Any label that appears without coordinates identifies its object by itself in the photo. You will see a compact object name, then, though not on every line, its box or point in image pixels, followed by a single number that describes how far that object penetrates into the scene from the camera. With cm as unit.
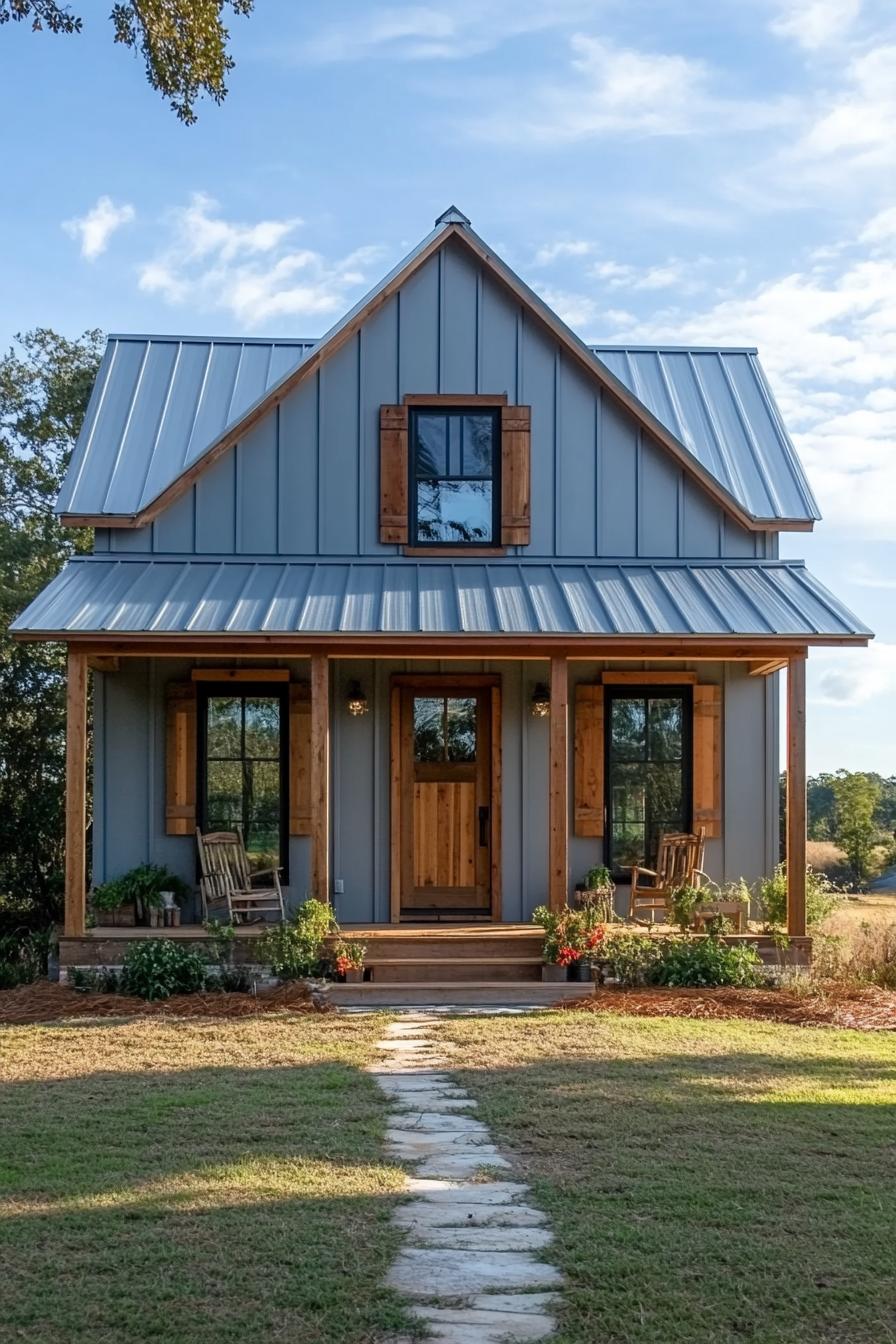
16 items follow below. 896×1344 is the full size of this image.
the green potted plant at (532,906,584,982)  1099
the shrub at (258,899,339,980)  1083
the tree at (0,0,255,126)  791
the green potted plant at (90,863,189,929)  1188
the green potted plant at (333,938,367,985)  1093
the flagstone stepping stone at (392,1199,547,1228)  493
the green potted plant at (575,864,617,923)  1238
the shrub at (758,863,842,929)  1200
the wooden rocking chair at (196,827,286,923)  1183
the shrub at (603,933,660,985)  1104
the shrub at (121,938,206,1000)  1075
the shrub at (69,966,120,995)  1099
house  1259
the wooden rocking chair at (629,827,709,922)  1203
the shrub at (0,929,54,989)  1269
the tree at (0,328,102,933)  1645
